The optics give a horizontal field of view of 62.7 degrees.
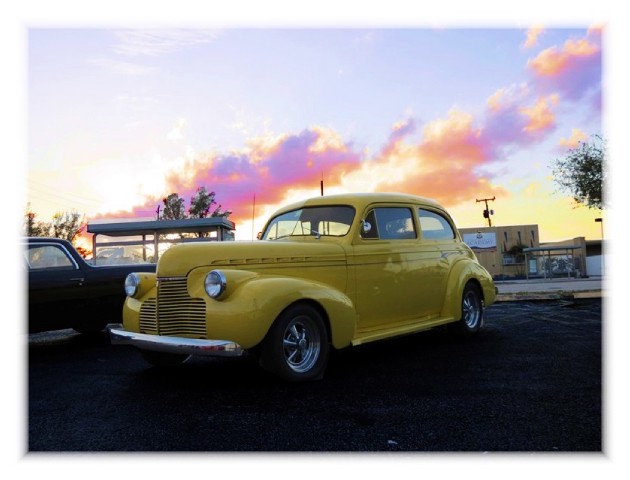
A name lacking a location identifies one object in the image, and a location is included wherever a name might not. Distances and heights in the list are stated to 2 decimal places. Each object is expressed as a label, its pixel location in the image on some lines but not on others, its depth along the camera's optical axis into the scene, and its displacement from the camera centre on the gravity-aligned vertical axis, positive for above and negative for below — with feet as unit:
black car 22.24 -2.07
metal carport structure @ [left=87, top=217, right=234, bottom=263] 53.26 +1.27
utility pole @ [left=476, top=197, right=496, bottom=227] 136.46 +7.21
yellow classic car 14.42 -1.54
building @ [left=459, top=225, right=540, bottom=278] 130.52 -1.74
